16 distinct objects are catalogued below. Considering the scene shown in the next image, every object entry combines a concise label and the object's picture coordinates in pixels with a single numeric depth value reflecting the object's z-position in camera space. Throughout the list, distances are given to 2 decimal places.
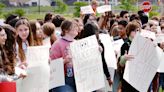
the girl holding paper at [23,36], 6.80
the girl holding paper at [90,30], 8.05
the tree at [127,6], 35.97
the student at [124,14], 13.71
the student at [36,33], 7.16
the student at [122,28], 9.39
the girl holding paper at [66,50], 7.41
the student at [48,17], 11.28
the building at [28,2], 51.19
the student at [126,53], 8.13
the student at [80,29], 8.48
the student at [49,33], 8.48
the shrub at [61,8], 38.28
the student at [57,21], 9.87
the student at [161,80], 10.85
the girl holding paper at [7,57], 5.96
